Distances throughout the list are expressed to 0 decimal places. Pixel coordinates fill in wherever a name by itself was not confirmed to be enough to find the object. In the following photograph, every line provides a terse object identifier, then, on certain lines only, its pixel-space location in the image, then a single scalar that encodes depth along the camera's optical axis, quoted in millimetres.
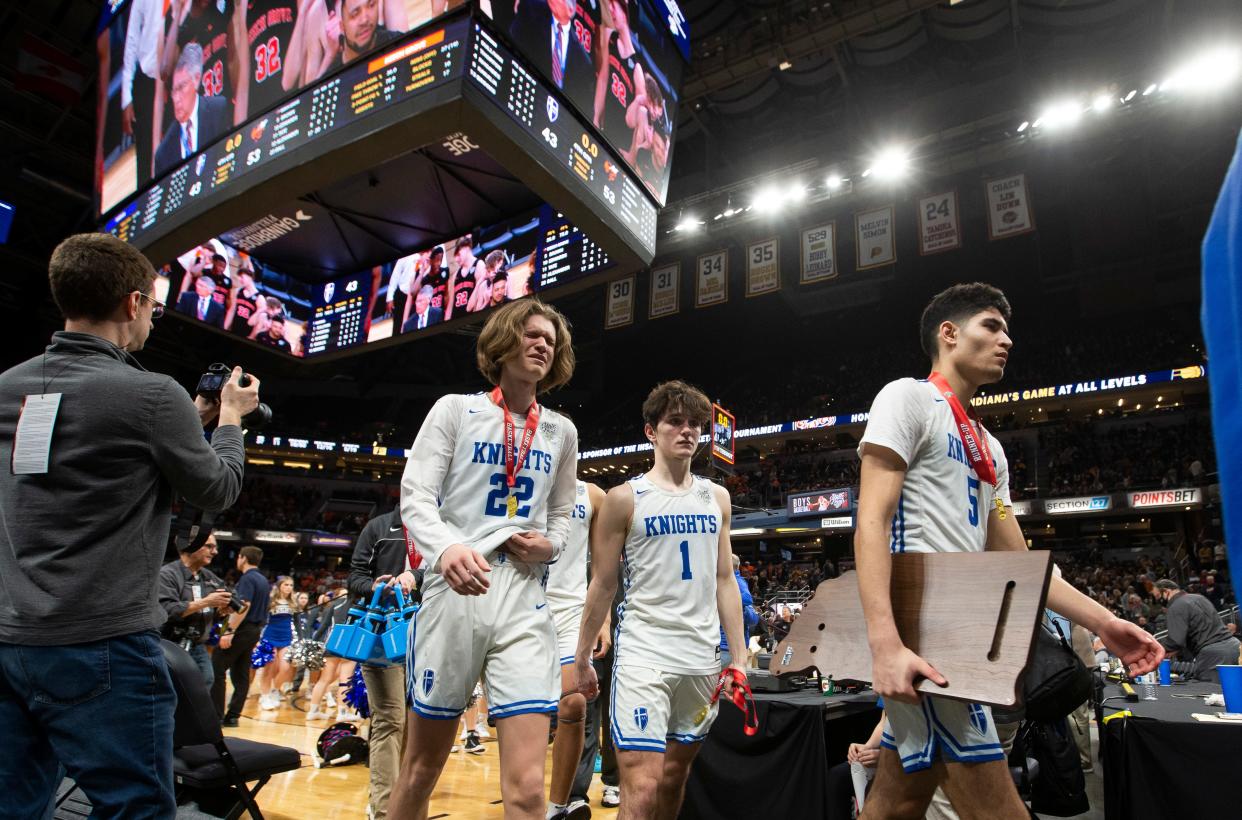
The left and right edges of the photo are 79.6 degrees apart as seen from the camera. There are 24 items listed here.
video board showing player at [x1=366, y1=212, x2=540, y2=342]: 7891
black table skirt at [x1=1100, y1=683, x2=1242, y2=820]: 3203
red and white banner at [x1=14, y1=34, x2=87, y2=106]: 11062
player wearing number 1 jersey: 3135
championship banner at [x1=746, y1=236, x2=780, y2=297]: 17438
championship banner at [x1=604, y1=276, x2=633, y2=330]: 20438
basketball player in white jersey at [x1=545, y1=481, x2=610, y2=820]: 4105
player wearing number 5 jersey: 2020
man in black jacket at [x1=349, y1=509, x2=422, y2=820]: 4090
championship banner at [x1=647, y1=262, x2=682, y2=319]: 19062
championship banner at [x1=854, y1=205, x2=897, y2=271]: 16234
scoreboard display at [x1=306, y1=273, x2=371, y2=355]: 9047
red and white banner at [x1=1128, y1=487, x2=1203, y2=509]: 20875
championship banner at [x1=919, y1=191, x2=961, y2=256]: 15953
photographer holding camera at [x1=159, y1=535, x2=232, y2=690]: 5305
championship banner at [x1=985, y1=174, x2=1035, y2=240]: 15383
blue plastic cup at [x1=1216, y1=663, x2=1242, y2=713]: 3787
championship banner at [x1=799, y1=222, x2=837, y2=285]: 17094
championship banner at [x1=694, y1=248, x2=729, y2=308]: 18219
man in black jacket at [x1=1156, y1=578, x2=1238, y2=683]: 8172
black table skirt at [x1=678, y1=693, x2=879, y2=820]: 3781
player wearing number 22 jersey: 2332
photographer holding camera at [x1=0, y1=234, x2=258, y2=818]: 1725
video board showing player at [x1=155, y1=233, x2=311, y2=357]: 8133
